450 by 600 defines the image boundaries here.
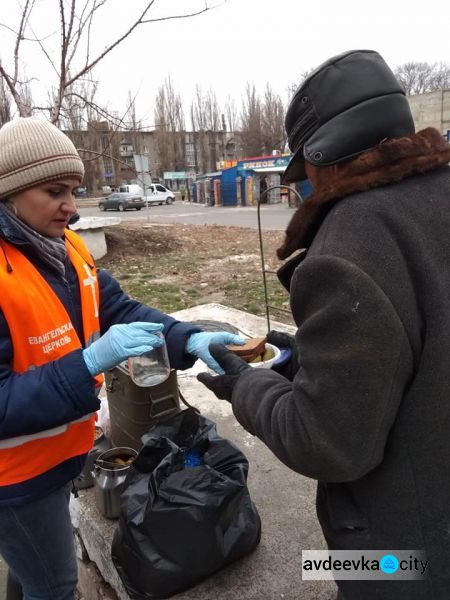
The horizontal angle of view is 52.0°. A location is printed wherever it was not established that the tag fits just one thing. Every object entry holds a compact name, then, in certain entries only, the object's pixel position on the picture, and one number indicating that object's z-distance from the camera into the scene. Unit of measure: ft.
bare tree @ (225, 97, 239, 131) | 199.41
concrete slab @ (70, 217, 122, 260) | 34.24
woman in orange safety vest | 4.62
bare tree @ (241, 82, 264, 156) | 158.20
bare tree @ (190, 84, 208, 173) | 197.67
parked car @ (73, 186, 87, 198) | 175.35
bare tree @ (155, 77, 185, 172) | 175.94
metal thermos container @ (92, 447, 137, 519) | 7.46
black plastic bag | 5.63
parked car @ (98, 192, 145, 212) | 105.50
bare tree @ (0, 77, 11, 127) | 21.93
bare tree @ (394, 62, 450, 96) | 155.94
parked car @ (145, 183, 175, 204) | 118.83
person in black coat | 3.06
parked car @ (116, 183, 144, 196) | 111.60
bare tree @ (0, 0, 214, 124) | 15.20
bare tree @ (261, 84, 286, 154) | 157.48
